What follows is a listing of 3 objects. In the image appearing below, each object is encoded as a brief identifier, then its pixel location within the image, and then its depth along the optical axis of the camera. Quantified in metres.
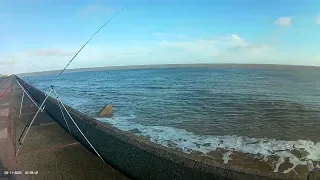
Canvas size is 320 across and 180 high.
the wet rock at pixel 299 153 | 9.29
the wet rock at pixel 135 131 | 12.90
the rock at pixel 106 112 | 17.28
